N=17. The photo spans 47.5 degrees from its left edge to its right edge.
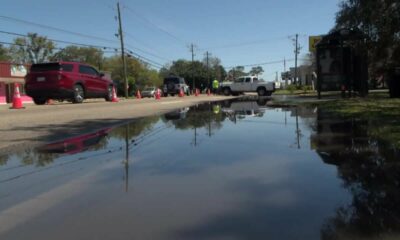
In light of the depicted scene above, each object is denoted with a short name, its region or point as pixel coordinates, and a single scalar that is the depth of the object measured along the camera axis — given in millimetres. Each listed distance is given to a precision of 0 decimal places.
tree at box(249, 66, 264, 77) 187275
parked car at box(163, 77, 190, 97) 49594
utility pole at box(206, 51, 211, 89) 87675
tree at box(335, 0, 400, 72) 12984
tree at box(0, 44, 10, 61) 97375
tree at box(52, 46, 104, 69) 112625
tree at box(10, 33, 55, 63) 94375
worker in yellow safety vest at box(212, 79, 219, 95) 50700
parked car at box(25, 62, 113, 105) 19453
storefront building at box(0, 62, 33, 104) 46750
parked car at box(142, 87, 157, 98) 56428
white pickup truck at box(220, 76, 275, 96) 39656
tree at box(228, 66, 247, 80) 157800
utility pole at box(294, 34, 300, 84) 88844
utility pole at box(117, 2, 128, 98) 55188
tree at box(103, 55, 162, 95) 104875
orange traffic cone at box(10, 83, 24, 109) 19469
